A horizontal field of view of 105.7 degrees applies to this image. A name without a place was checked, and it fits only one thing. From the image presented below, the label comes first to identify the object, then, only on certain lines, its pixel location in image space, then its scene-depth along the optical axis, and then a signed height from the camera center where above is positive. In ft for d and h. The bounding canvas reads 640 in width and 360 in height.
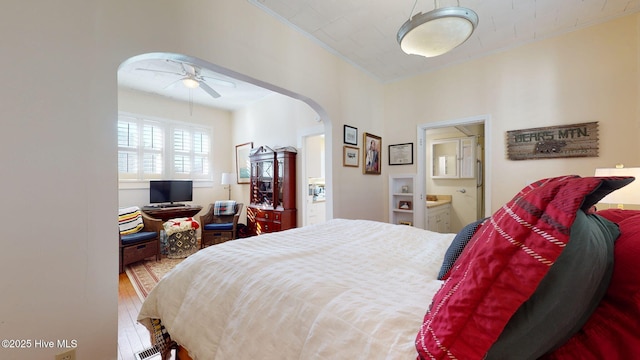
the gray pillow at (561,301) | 1.55 -0.81
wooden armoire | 13.51 -0.69
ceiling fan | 10.80 +4.68
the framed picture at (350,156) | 10.99 +1.07
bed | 1.59 -1.36
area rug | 9.31 -4.16
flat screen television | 14.62 -0.76
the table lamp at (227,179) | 17.12 -0.02
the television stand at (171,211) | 13.67 -1.91
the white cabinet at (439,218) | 13.17 -2.31
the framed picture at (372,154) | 12.16 +1.30
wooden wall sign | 8.43 +1.38
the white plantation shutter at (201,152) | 17.33 +1.97
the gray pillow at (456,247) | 3.53 -1.06
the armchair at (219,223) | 14.08 -2.71
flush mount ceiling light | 5.01 +3.34
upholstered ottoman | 13.02 -3.21
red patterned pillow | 1.57 -0.61
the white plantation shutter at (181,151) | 16.37 +1.91
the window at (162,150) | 14.42 +1.91
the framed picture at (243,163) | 17.48 +1.19
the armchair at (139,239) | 10.93 -2.86
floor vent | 5.56 -4.09
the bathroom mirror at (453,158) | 14.88 +1.34
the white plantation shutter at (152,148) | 15.12 +1.97
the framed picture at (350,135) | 11.02 +2.04
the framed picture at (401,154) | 12.60 +1.33
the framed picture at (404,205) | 12.92 -1.41
